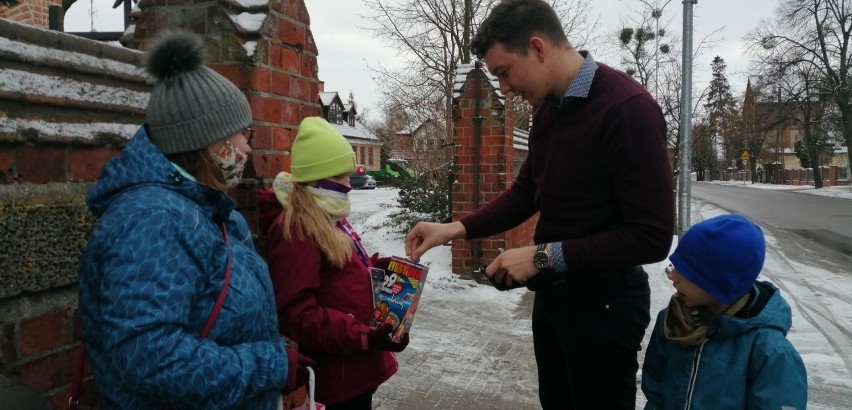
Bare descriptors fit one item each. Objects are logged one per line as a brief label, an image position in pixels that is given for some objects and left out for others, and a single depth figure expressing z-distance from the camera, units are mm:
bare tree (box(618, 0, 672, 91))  14953
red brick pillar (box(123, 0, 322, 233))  2270
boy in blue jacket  1876
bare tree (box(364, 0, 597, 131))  13336
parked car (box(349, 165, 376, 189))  34719
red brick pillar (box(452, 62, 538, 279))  7125
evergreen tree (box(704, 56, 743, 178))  58656
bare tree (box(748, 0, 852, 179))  30625
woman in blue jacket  1299
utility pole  7387
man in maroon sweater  1928
